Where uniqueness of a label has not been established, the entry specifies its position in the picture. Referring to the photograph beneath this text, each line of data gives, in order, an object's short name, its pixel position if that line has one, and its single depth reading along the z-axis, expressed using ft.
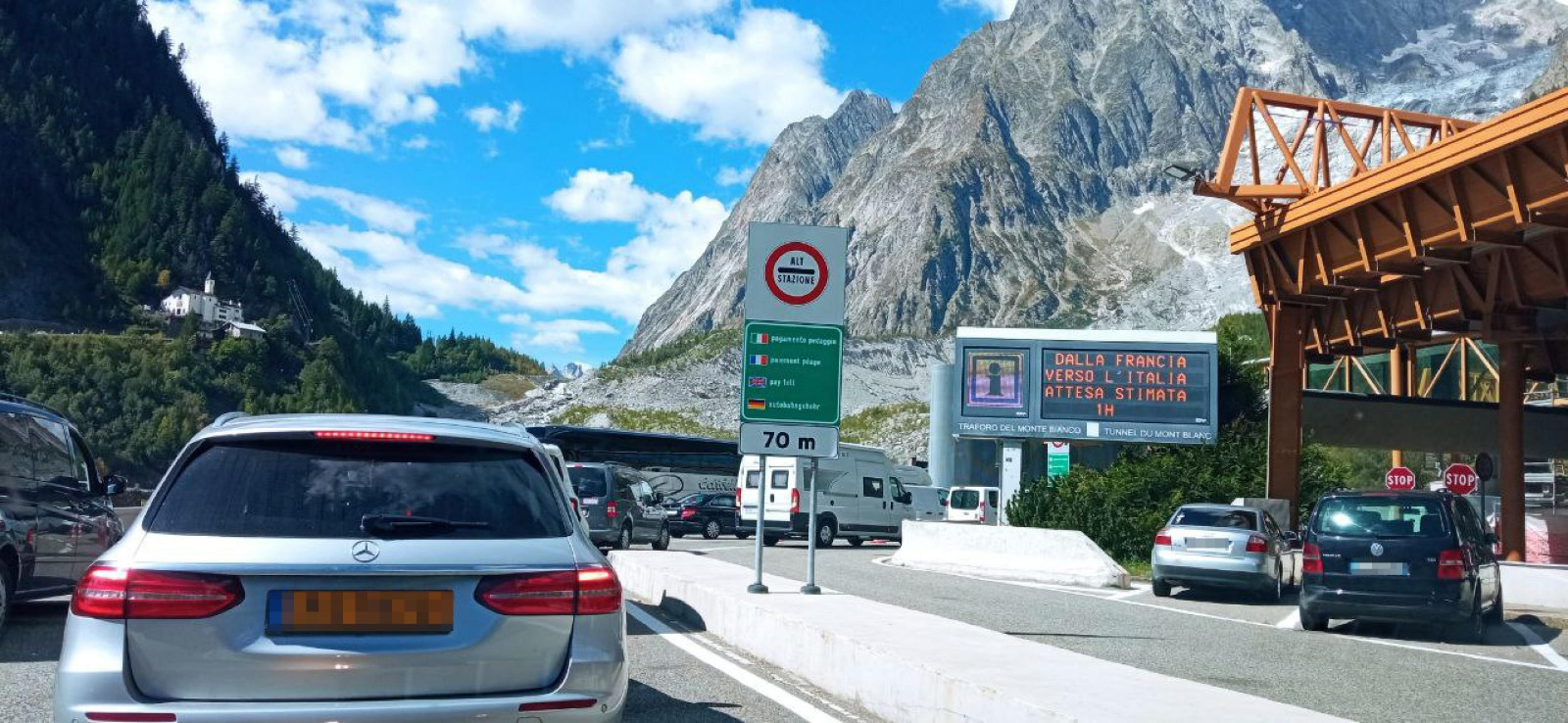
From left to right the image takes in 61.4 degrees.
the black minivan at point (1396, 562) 43.68
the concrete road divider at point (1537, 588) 59.88
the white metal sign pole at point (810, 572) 38.60
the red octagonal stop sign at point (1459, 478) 86.38
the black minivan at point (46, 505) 32.17
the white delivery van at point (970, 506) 150.41
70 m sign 41.47
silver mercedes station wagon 13.42
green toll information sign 41.68
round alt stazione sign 41.75
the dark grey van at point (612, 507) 82.58
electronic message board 104.37
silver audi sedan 58.80
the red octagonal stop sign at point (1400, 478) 93.86
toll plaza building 62.08
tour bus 183.62
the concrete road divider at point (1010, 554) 69.46
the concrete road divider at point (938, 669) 19.39
